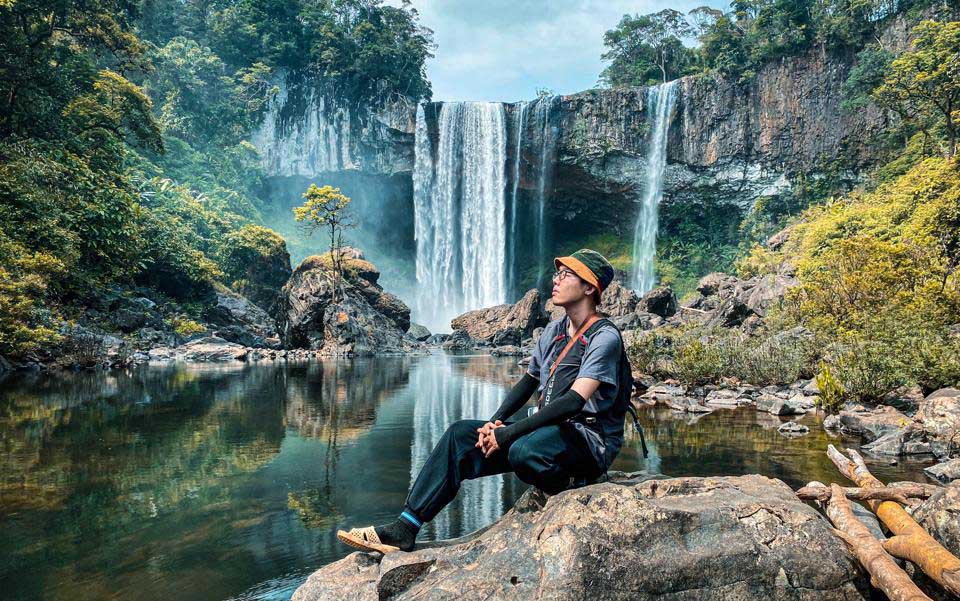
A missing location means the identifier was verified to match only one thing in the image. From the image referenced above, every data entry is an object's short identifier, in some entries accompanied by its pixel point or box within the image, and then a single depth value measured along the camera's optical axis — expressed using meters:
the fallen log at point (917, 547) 2.00
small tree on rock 29.09
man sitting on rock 2.54
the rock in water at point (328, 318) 25.77
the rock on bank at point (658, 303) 28.97
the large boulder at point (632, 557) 2.01
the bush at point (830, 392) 8.31
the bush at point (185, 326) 21.75
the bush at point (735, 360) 11.47
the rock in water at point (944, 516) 2.33
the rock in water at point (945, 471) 4.76
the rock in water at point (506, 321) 33.00
